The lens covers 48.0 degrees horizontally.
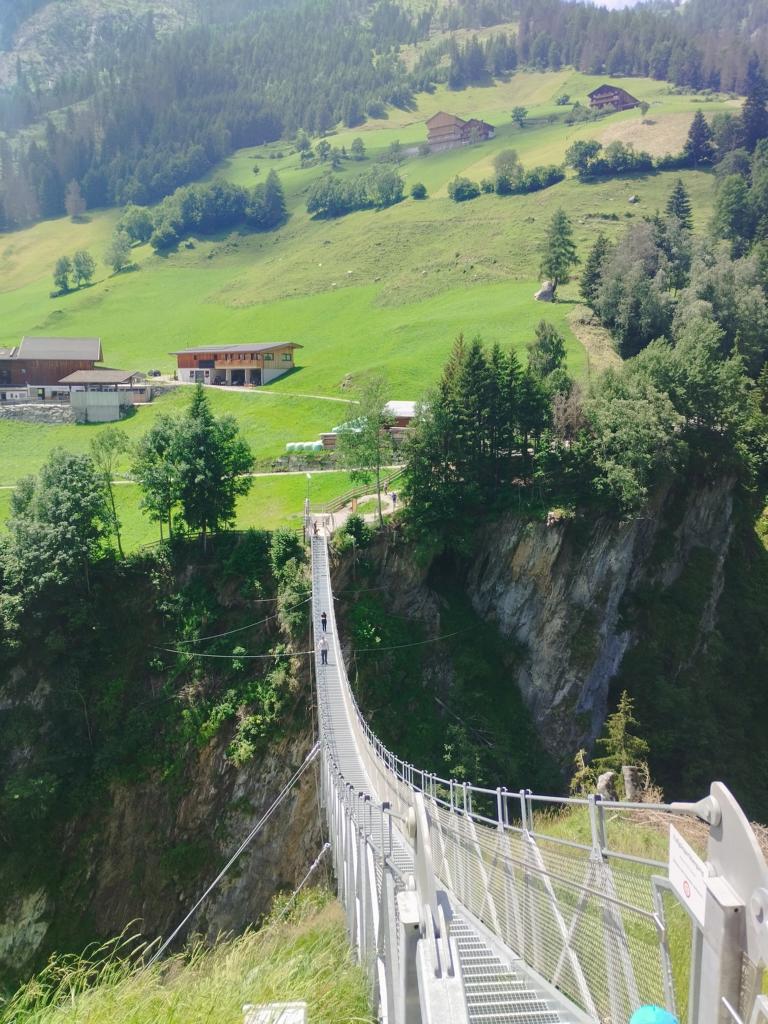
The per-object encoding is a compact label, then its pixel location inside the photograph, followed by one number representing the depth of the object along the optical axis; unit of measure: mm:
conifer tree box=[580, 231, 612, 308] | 65625
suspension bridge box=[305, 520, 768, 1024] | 5566
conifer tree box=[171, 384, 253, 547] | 35094
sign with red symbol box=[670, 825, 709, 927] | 5781
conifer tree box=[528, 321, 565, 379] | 49125
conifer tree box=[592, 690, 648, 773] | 31203
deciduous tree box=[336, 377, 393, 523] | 37156
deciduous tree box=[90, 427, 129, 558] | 36531
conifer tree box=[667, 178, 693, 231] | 84525
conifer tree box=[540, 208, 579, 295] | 71125
